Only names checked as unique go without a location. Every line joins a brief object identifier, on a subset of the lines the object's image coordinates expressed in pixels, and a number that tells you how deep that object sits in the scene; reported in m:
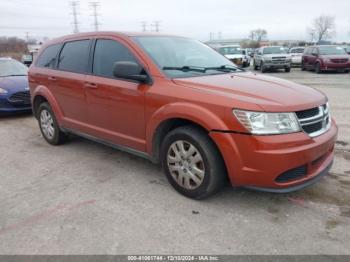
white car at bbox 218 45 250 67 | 25.14
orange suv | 3.17
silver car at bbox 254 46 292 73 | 21.61
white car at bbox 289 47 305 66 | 27.64
